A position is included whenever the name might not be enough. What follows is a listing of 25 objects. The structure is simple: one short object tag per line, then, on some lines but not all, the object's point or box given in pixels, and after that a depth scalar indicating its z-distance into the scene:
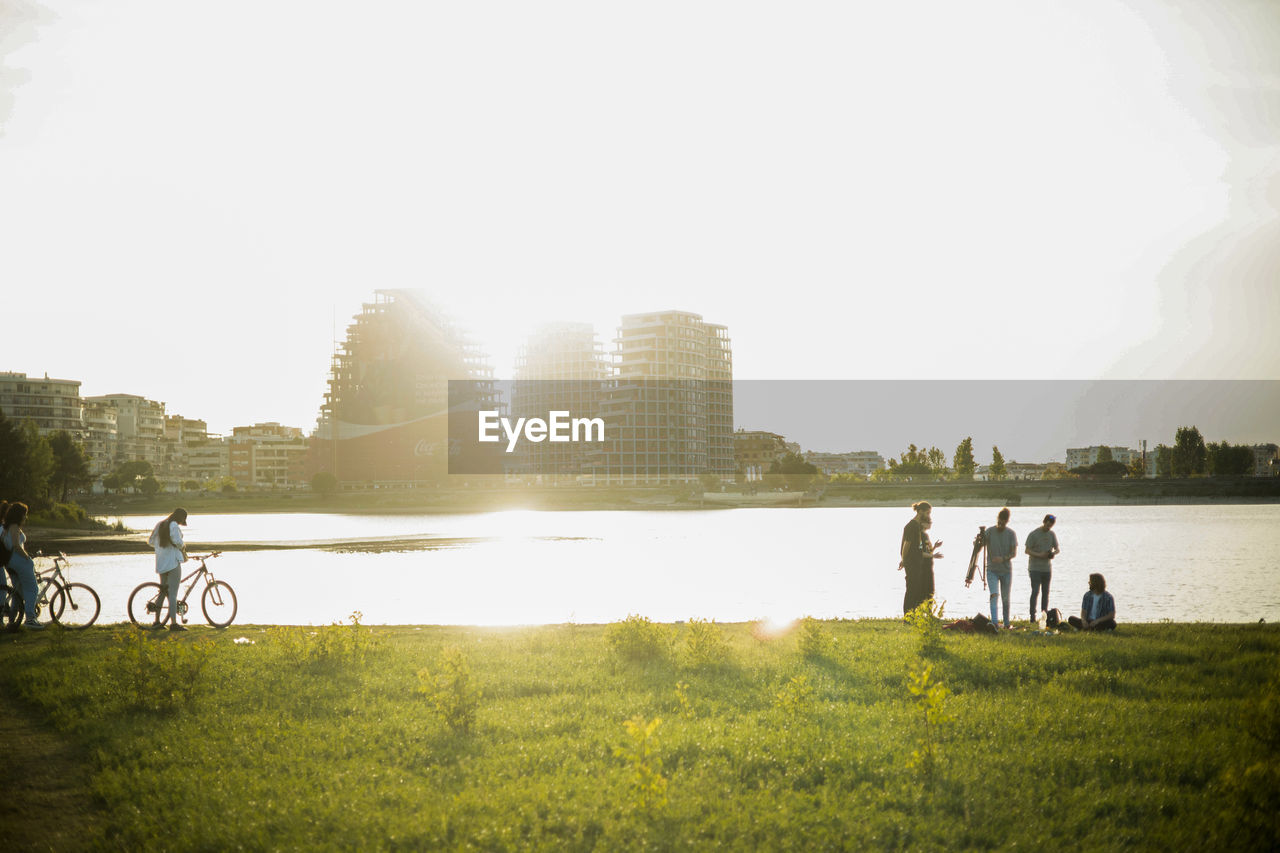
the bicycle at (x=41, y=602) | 18.36
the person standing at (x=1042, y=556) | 19.20
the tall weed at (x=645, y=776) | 7.91
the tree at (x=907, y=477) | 182.88
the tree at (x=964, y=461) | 191.62
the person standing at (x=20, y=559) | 17.88
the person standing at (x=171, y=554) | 17.97
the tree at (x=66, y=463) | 104.56
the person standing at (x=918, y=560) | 17.73
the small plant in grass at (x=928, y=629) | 15.17
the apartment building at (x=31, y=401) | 193.88
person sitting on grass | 18.06
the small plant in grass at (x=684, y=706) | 10.95
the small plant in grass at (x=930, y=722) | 9.01
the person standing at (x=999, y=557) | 18.88
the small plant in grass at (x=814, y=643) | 15.41
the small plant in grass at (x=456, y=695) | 10.81
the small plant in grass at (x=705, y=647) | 14.73
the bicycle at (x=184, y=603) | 18.36
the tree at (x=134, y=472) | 177.00
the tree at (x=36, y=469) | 72.12
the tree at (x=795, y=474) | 175.70
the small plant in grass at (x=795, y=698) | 11.46
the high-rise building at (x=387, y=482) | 198.25
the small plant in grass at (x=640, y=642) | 15.31
